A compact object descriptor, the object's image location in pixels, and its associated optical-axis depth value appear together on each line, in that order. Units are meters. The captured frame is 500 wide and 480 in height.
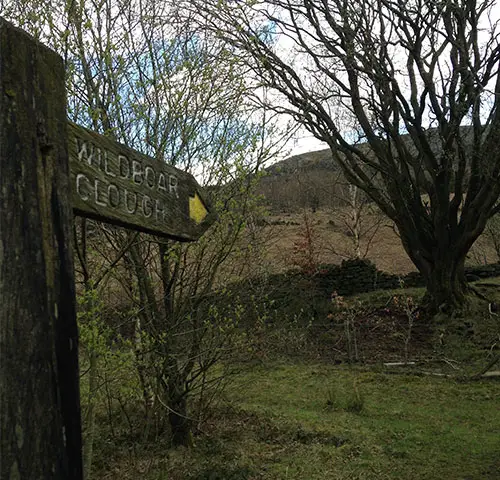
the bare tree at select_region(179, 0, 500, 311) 10.98
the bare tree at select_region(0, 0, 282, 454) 4.07
